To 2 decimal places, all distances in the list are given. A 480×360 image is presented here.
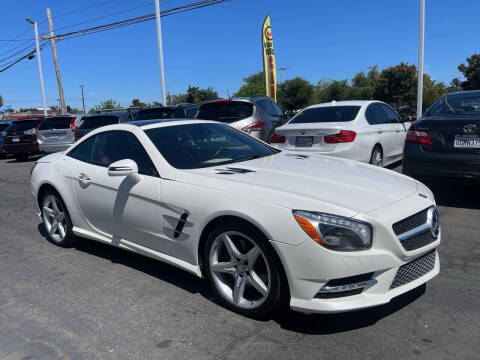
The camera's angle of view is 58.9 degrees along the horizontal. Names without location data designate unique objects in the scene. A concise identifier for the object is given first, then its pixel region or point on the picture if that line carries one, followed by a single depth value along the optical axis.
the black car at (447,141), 5.46
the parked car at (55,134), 14.66
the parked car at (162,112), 11.23
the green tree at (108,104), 89.76
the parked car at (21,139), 15.64
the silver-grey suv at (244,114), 9.17
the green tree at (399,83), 47.09
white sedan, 7.20
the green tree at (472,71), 40.12
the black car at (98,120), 12.51
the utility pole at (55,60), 28.48
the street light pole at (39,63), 28.05
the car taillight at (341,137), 7.16
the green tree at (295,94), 63.34
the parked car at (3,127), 16.81
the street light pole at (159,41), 17.98
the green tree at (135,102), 60.03
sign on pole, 21.78
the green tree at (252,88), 76.99
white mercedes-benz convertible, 2.72
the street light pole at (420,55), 14.57
